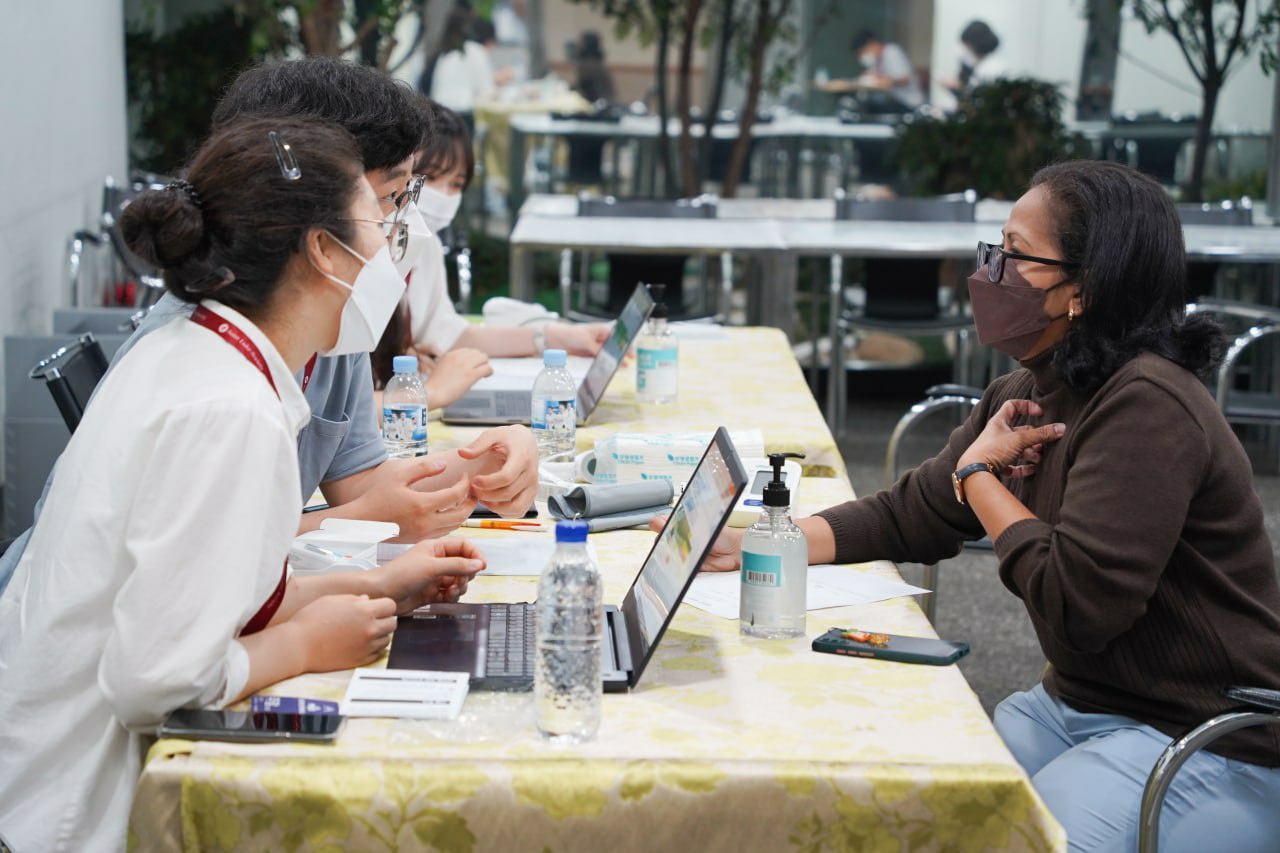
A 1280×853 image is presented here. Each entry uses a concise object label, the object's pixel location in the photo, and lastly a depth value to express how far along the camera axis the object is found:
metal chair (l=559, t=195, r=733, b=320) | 6.20
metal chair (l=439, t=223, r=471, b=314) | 5.10
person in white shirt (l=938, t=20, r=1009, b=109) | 8.74
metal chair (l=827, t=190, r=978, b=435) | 5.77
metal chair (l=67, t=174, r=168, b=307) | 5.44
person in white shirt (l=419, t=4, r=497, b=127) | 8.32
